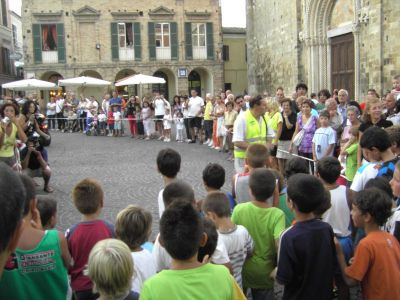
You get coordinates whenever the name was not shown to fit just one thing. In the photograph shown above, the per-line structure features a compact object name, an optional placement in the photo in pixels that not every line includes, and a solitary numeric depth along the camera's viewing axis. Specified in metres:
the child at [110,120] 21.28
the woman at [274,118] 8.87
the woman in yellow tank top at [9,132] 7.88
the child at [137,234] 3.08
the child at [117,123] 20.93
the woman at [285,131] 9.20
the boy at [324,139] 7.91
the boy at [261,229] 3.71
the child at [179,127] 18.06
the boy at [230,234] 3.46
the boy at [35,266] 2.67
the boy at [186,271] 2.29
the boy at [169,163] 4.77
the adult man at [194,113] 17.52
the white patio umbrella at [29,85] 24.14
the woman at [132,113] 20.22
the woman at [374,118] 6.50
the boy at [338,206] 3.96
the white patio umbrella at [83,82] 24.37
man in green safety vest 7.00
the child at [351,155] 6.74
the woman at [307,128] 8.62
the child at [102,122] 21.58
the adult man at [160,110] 18.86
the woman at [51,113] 24.42
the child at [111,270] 2.49
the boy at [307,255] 3.08
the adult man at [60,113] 24.36
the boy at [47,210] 3.59
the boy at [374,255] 3.03
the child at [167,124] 18.50
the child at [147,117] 19.08
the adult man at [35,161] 8.91
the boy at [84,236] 3.47
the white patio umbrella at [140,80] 23.19
